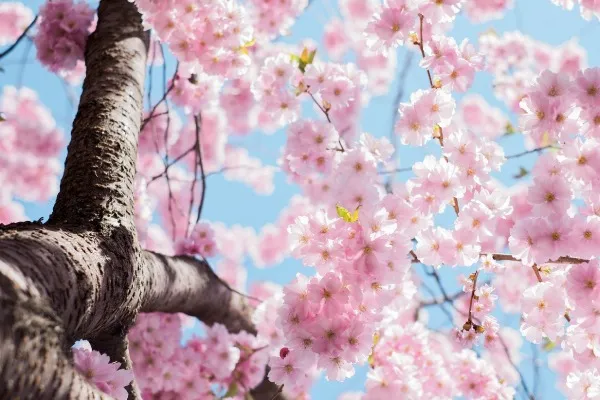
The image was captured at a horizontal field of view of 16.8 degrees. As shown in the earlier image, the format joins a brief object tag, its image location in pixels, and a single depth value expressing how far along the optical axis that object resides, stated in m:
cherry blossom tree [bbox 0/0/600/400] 1.77
